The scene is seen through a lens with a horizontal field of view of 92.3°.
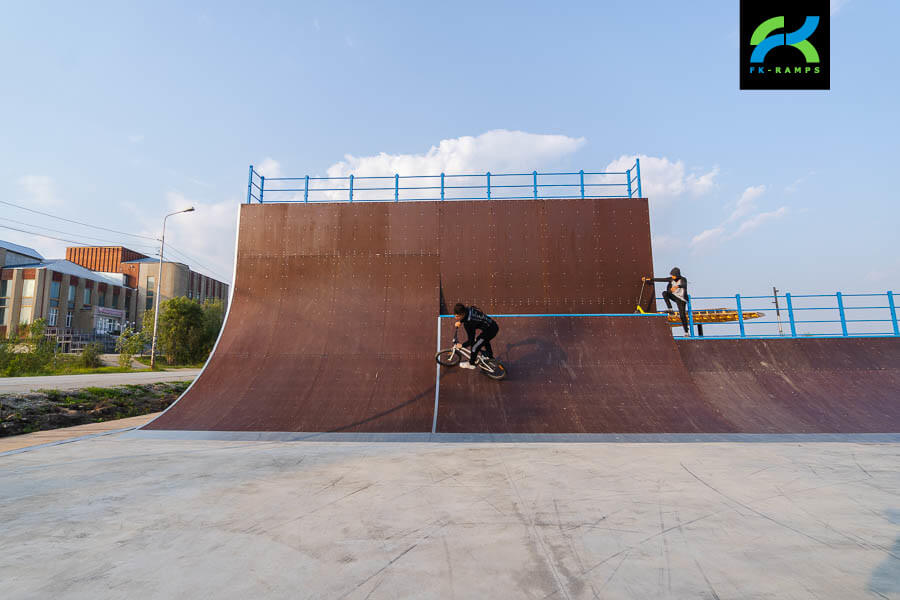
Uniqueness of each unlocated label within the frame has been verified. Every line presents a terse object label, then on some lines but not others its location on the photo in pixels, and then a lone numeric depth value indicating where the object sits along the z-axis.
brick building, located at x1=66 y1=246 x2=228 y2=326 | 61.69
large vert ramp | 8.77
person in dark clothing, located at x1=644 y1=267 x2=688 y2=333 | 11.14
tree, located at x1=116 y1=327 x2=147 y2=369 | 30.36
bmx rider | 9.07
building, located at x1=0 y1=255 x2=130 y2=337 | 48.66
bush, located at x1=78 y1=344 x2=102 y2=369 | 30.29
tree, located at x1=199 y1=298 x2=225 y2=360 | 42.97
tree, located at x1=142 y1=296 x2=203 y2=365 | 41.06
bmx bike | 9.66
